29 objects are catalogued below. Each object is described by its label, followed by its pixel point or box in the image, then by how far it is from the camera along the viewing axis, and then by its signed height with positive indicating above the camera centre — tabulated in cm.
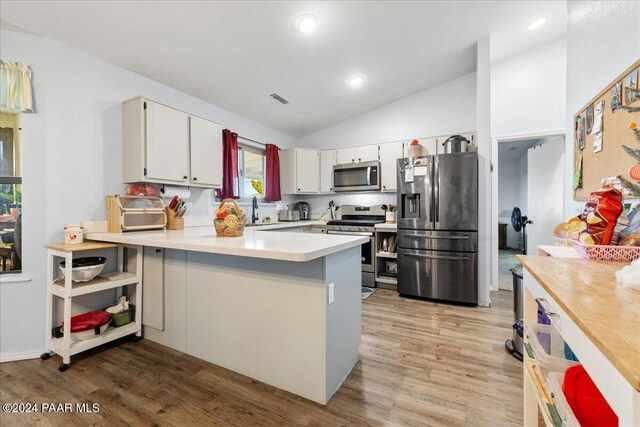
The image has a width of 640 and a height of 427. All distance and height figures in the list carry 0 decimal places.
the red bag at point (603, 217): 112 -2
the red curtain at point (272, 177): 434 +56
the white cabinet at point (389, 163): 404 +74
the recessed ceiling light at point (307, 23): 236 +169
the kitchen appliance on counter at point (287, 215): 458 -6
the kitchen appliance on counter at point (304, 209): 481 +4
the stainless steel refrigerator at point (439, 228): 311 -20
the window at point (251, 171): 412 +63
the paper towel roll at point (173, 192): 291 +22
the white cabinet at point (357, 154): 423 +93
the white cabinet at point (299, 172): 455 +68
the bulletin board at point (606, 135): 128 +44
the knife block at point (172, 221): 274 -10
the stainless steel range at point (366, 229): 386 -26
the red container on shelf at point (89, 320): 204 -86
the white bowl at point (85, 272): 199 -46
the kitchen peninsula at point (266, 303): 154 -61
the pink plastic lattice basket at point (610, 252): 106 -17
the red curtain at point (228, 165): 354 +61
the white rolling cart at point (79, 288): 190 -58
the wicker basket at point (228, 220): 192 -6
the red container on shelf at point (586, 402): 71 -52
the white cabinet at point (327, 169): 459 +72
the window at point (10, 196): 210 +11
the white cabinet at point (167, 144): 249 +65
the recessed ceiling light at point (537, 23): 283 +202
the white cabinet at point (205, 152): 287 +66
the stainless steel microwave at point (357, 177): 413 +55
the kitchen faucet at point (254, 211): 402 +0
